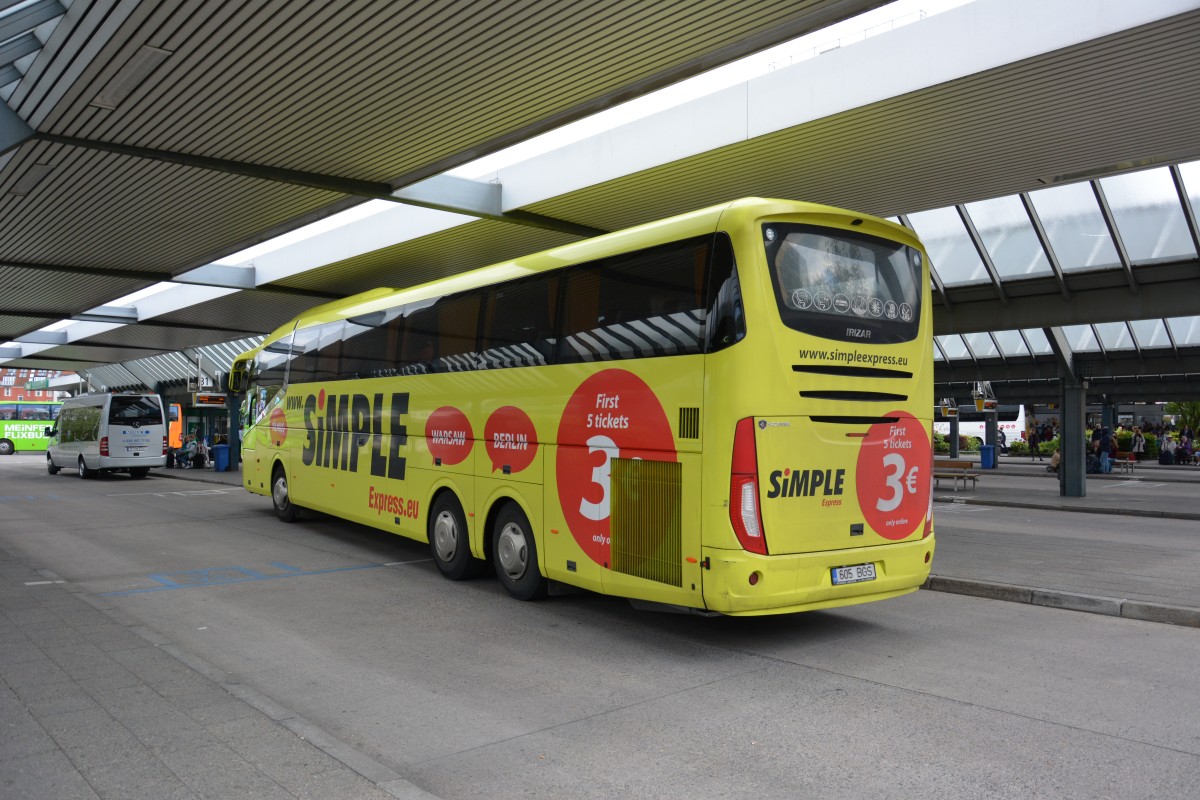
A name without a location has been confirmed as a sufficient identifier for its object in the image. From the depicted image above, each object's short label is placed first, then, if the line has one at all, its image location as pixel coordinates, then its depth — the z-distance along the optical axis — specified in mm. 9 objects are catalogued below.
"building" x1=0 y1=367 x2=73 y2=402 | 110500
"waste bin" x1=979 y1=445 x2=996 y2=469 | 38781
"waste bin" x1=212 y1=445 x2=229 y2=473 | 33156
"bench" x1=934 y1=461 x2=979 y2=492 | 24661
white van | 29062
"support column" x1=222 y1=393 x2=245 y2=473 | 33375
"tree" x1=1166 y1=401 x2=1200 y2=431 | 44656
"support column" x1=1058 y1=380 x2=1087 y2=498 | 22859
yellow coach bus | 6762
